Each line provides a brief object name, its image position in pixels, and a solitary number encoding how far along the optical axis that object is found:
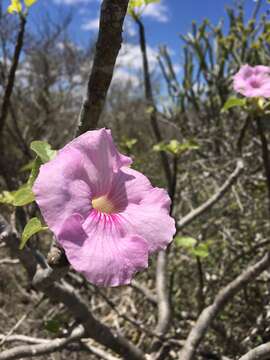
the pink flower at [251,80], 0.23
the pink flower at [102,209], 0.11
